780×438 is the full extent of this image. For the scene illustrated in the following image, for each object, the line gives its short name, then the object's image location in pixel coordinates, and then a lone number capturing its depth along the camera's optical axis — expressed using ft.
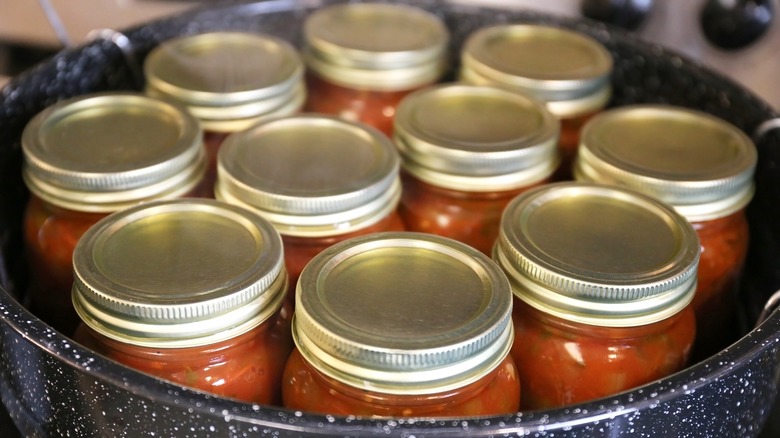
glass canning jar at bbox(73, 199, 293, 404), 1.66
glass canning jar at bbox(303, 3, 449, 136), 2.65
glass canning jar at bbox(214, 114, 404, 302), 2.01
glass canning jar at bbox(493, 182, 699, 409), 1.77
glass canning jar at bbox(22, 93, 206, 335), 2.05
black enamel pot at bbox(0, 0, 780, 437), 1.32
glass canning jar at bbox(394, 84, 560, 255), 2.20
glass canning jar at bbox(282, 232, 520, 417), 1.55
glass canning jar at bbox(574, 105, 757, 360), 2.13
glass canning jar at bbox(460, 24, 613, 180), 2.60
